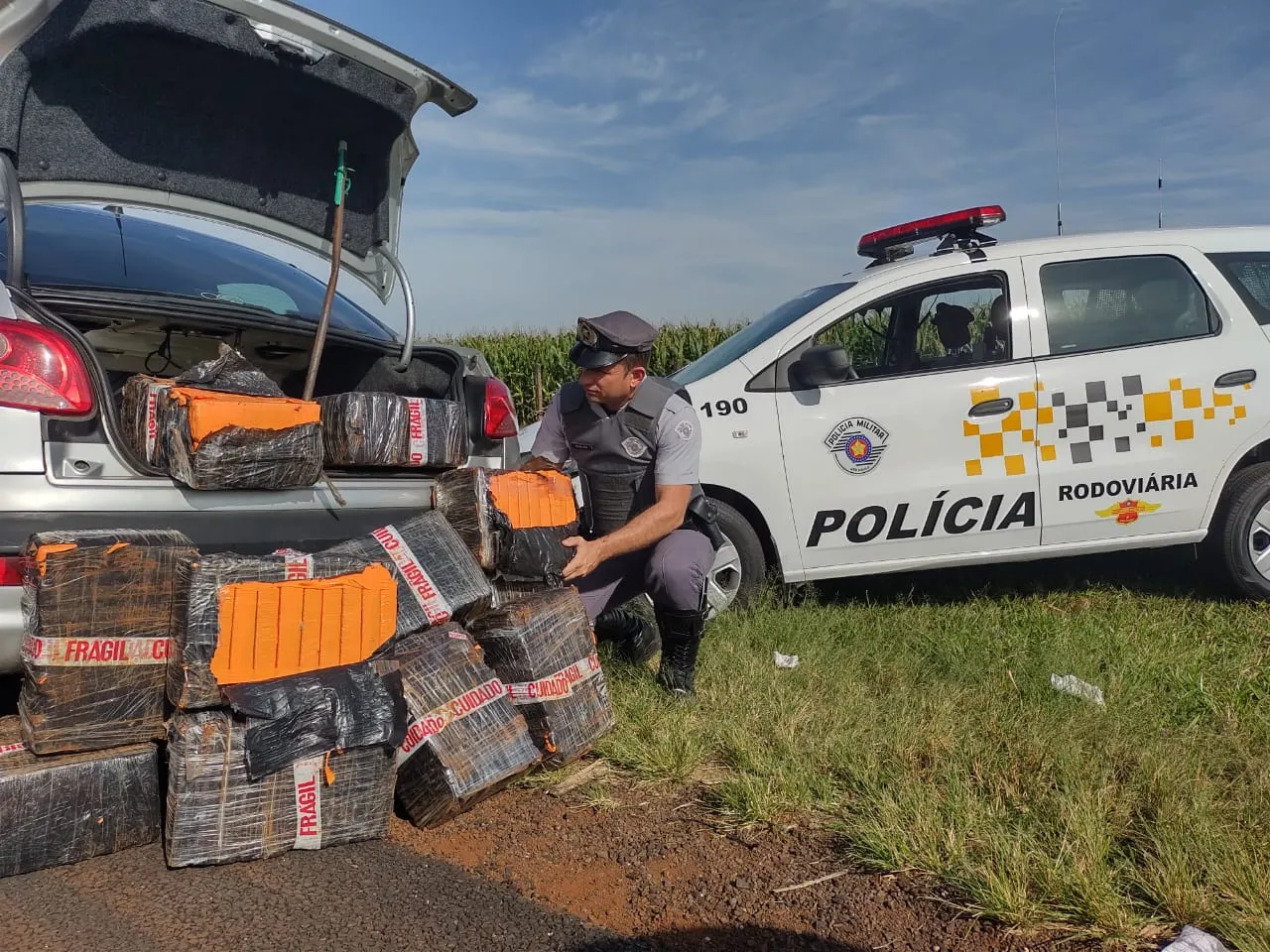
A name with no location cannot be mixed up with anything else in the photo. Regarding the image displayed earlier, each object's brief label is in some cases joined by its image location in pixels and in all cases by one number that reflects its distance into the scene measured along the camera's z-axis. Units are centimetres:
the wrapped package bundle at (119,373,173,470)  292
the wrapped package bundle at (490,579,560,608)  336
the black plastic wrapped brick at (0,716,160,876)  243
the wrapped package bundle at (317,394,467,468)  323
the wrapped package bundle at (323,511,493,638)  295
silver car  265
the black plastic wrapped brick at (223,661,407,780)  248
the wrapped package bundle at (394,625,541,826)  279
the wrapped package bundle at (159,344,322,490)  280
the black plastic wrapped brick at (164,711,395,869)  245
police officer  351
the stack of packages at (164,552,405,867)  246
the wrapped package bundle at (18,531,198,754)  247
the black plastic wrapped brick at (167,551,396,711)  244
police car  470
